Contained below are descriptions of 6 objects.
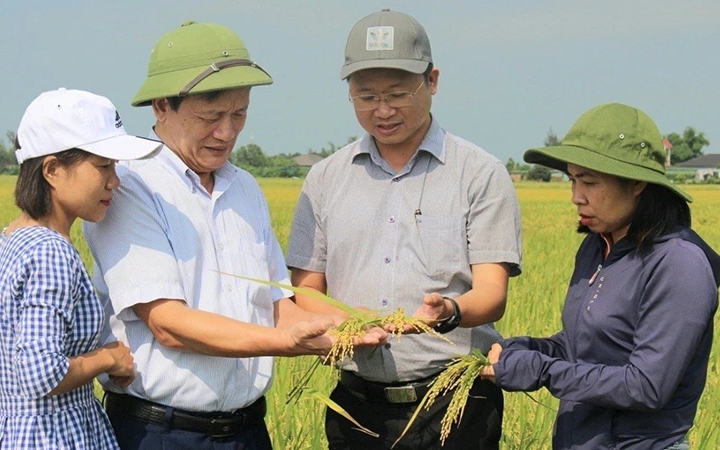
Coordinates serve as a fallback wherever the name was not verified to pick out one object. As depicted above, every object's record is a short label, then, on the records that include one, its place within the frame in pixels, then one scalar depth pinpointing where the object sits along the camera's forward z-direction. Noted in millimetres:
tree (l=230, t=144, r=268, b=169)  45625
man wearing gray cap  3166
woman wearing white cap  2383
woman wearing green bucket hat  2645
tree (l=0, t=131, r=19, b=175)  37031
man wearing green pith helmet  2621
